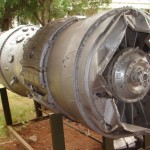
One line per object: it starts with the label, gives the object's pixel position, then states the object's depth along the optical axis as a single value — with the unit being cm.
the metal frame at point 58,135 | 256
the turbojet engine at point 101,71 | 200
